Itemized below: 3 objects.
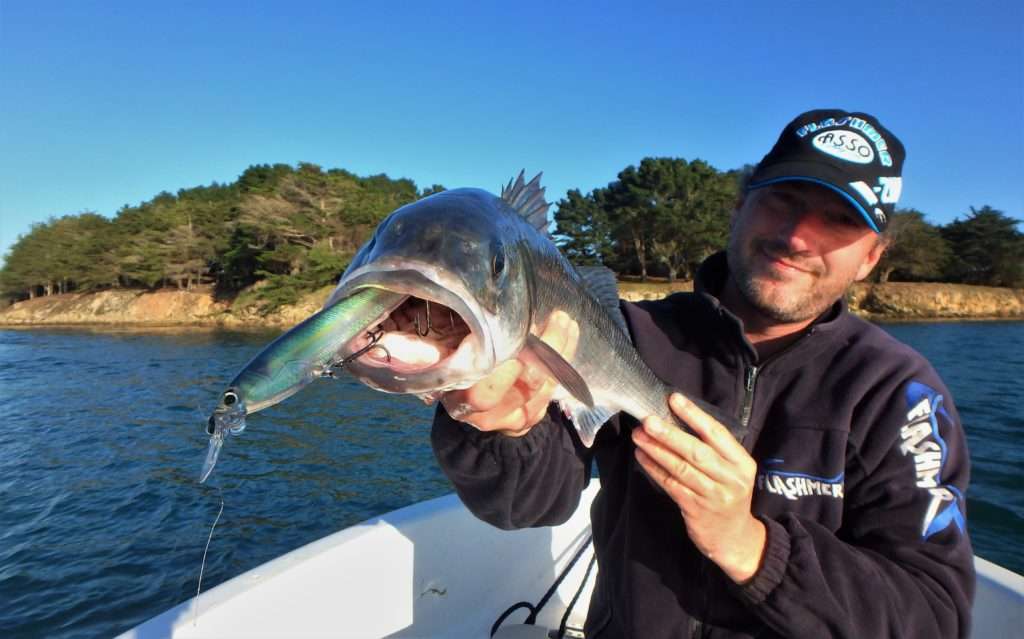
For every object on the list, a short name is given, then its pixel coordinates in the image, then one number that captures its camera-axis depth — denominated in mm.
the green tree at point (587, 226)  48812
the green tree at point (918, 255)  46344
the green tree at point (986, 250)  46562
